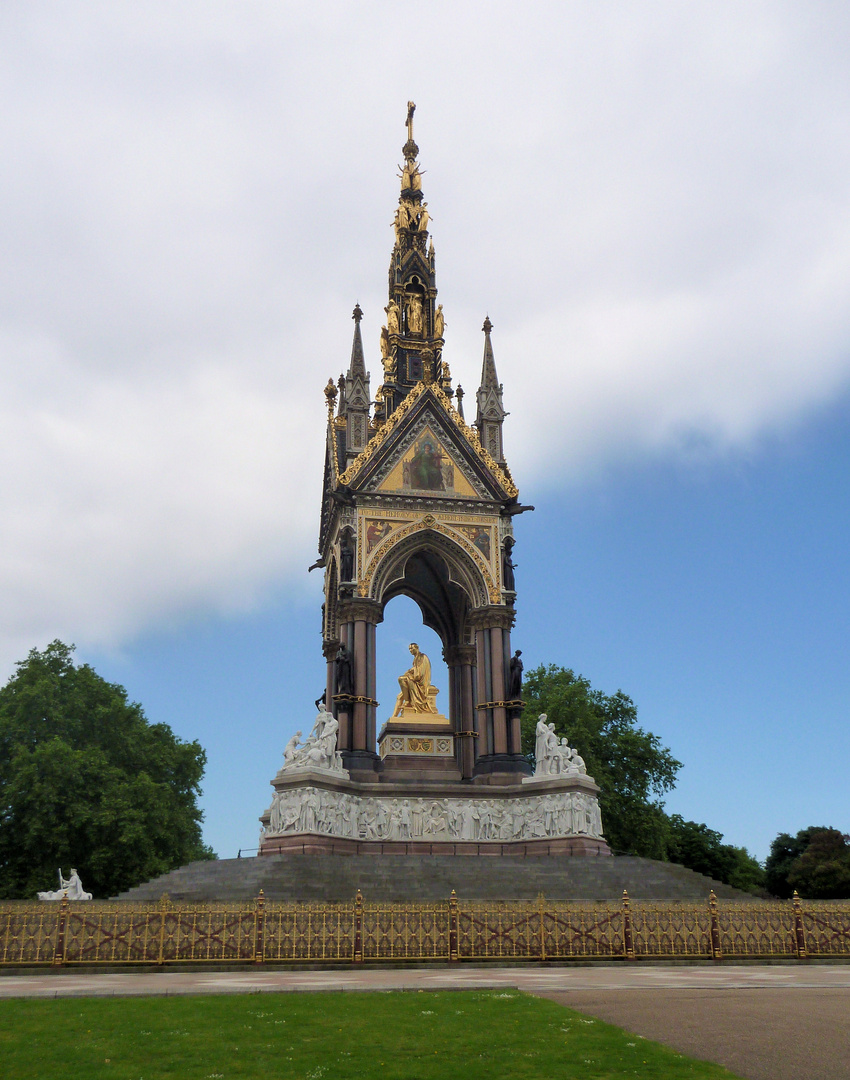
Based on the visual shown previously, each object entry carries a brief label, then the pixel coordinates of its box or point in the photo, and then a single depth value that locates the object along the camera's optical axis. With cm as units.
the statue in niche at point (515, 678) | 3123
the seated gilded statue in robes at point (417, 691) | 3278
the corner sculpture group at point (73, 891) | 2694
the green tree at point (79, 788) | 3844
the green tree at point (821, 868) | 5216
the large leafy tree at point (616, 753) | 4681
